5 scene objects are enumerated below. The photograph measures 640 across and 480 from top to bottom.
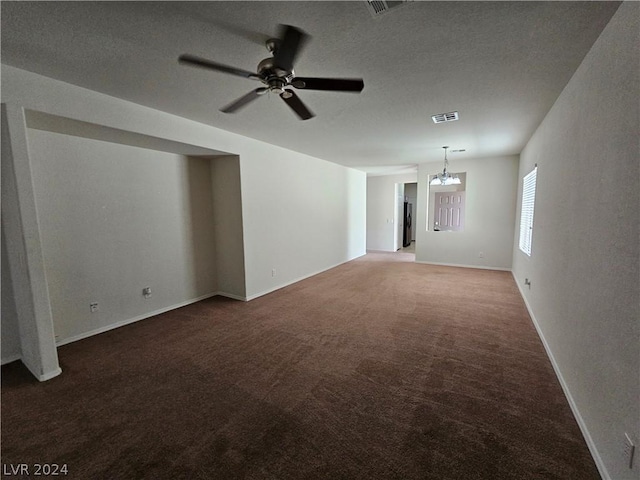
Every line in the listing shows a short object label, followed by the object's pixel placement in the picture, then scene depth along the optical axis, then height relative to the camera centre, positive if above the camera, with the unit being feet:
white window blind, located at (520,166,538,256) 13.30 -0.14
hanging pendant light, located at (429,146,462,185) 17.87 +1.86
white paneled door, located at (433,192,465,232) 21.58 -0.38
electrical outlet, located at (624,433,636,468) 4.05 -3.65
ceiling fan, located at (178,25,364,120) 5.26 +2.93
